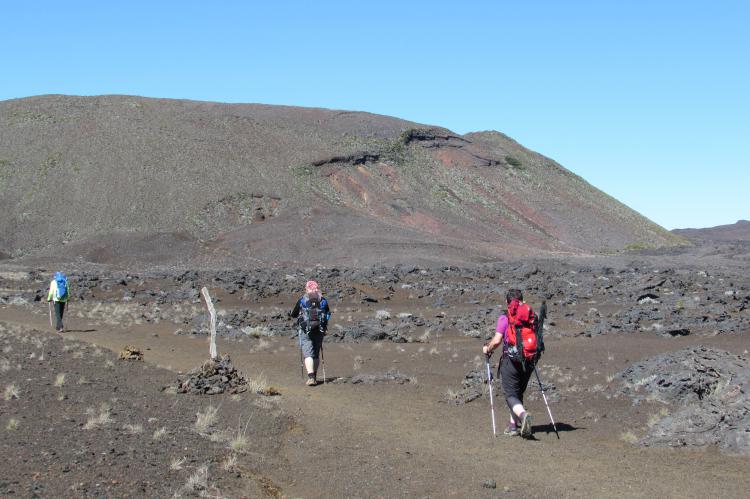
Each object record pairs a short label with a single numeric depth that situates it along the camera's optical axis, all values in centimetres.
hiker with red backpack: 934
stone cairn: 1145
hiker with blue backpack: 2011
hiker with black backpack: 1348
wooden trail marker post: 1348
